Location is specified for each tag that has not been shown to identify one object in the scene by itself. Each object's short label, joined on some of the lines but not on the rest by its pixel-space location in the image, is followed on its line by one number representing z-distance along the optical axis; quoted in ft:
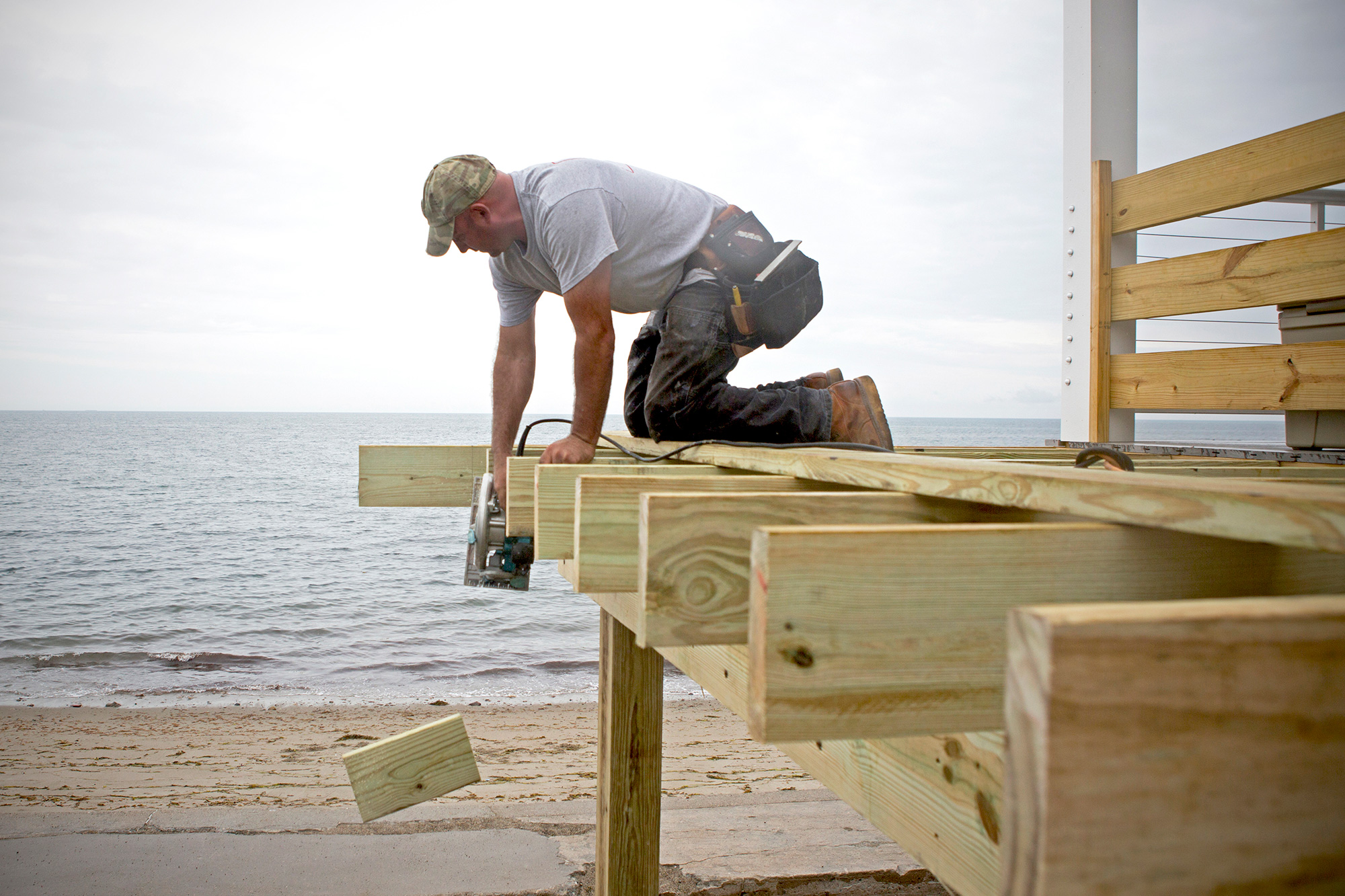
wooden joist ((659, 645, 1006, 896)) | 3.85
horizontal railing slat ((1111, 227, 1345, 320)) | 9.50
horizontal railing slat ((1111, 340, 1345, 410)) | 9.64
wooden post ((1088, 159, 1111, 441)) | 12.96
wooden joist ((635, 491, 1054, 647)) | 3.00
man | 8.75
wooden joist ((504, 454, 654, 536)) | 6.54
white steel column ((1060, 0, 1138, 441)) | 13.53
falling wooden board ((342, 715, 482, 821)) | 9.51
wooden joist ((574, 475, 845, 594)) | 3.74
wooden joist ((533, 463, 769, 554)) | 5.19
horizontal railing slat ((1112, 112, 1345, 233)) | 9.49
